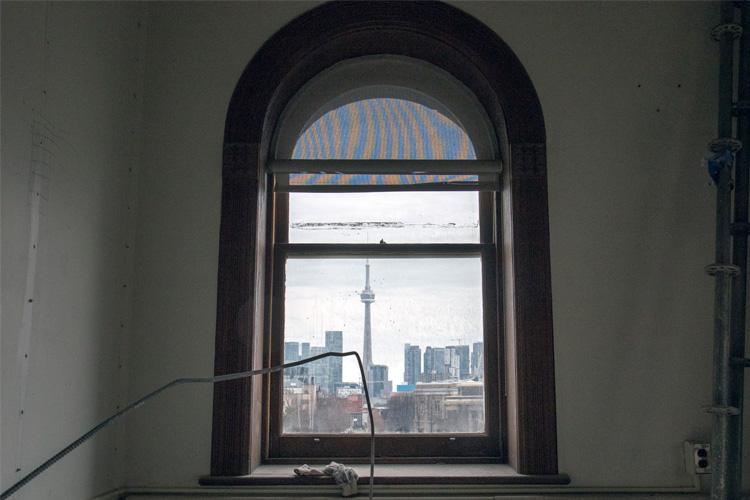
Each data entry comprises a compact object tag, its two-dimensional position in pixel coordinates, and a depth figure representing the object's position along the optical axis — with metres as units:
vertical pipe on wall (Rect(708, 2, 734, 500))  2.31
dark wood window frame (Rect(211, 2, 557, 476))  2.52
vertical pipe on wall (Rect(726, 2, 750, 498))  2.36
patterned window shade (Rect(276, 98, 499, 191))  2.85
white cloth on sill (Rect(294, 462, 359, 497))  2.42
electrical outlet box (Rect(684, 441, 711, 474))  2.45
